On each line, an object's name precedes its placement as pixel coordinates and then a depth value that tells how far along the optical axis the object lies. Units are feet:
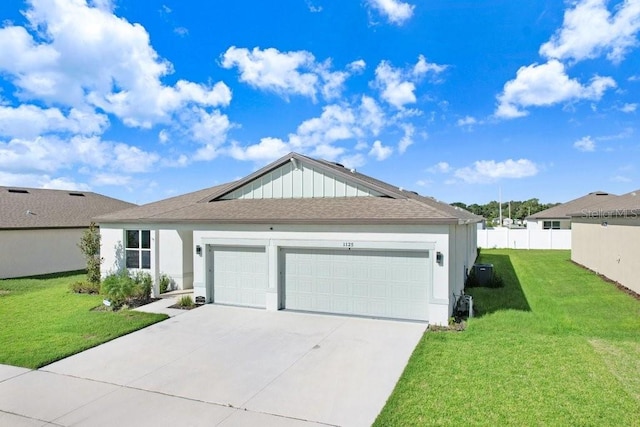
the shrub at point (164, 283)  48.49
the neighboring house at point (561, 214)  113.74
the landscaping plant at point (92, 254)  52.37
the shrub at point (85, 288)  49.75
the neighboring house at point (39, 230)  65.10
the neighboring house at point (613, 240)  47.14
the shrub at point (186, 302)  40.96
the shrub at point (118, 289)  41.45
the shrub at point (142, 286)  43.52
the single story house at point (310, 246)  33.99
